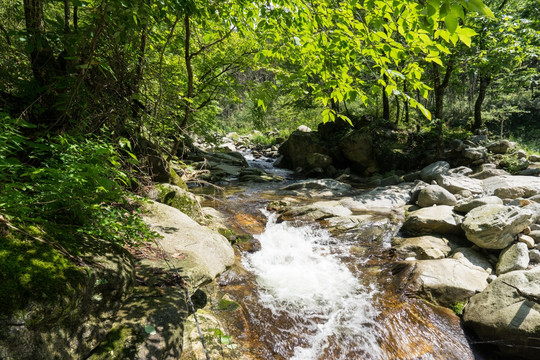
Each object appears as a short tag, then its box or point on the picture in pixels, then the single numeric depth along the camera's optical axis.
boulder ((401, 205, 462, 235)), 5.93
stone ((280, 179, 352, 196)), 10.96
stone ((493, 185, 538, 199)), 6.85
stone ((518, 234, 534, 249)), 4.91
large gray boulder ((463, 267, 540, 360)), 3.26
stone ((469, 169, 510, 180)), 9.60
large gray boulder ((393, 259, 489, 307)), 4.21
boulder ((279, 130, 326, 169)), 17.03
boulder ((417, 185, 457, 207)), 7.27
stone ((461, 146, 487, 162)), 11.44
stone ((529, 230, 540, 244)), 5.05
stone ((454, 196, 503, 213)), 6.20
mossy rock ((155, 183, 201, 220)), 5.69
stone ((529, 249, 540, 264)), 4.62
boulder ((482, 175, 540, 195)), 7.11
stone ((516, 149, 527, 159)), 10.59
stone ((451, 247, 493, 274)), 4.84
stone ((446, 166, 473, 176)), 10.67
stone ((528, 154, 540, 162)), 10.28
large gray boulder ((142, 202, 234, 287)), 3.67
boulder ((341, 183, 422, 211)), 8.55
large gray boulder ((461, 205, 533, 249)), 4.88
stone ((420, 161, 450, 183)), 10.58
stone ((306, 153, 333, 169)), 16.11
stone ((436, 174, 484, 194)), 8.27
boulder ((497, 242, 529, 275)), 4.45
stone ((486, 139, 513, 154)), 11.34
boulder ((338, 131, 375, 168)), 14.81
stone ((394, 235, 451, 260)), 5.32
